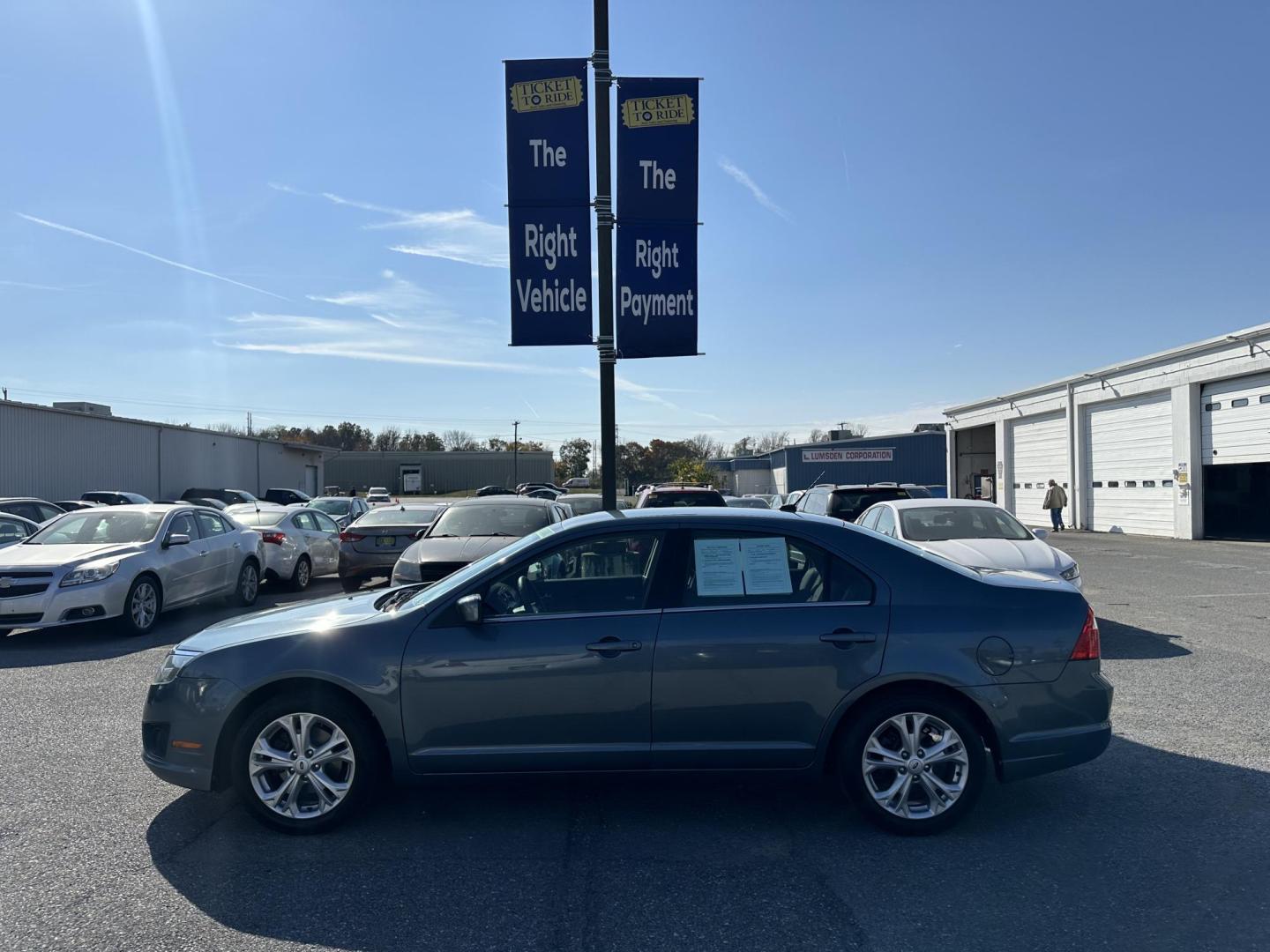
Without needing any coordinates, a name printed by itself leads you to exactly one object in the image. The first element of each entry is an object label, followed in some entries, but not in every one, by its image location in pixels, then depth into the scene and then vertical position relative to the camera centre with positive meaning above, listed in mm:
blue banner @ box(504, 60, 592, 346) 9328 +2940
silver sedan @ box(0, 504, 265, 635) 9508 -859
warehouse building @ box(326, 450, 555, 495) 88250 +1788
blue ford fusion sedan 4398 -1017
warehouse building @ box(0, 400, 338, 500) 28931 +1366
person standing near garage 28000 -536
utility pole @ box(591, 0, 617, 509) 9578 +2558
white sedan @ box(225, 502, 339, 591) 14688 -855
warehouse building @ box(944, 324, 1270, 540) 22844 +1138
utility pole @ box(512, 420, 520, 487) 83038 +1953
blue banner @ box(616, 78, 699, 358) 9438 +2793
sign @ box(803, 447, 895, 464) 57031 +1784
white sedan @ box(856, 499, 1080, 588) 9039 -567
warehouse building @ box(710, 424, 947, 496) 57312 +1475
